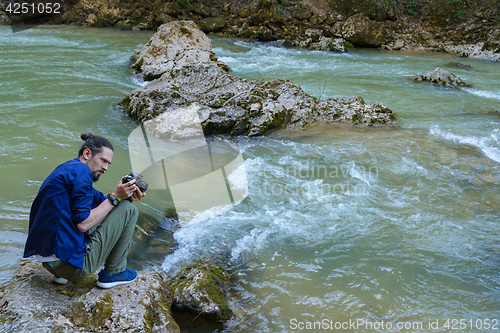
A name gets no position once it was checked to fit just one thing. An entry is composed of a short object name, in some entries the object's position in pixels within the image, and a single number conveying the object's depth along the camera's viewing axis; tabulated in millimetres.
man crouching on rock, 2246
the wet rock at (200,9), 19906
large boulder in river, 6907
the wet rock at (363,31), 17594
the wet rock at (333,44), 16750
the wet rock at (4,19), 17953
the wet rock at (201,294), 2936
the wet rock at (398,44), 17641
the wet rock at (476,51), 15930
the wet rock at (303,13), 19094
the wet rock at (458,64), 13972
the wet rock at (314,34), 17953
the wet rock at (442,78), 10906
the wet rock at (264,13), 19016
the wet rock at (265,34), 18219
